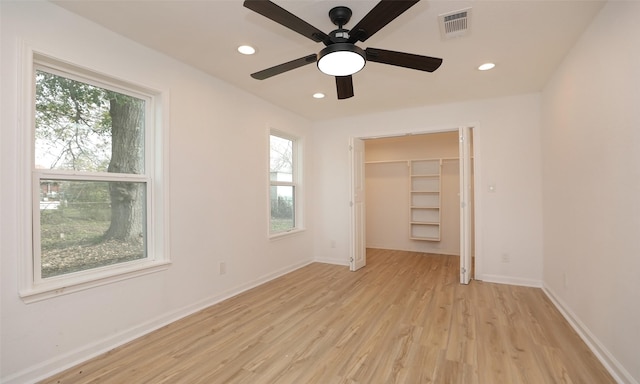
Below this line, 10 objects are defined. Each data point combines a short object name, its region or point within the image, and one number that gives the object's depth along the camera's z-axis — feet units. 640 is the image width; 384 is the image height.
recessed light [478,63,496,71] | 9.33
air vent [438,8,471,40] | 6.70
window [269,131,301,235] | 13.85
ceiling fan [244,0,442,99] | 4.97
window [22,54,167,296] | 6.47
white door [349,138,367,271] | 14.69
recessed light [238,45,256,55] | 8.26
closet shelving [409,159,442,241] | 18.52
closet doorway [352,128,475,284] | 18.26
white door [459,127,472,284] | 12.25
